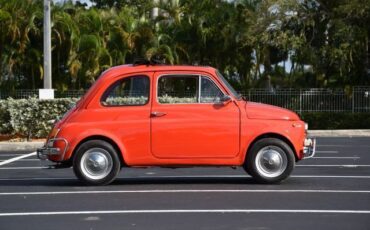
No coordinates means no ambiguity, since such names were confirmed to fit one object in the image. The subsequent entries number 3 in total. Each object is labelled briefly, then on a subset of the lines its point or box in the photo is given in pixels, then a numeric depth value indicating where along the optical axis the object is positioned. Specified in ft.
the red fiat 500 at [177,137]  37.40
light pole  79.15
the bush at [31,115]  73.41
